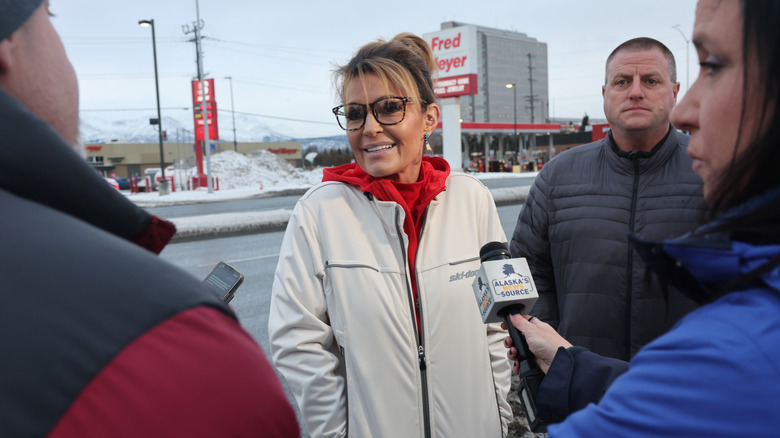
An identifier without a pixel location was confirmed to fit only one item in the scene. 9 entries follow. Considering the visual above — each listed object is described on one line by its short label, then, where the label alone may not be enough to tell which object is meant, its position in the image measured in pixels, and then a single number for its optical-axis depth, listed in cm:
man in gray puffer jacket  271
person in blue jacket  78
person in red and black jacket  69
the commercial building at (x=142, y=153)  8381
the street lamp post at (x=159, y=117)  2753
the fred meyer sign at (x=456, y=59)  3428
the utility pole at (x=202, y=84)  2997
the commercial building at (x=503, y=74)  13176
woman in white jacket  209
